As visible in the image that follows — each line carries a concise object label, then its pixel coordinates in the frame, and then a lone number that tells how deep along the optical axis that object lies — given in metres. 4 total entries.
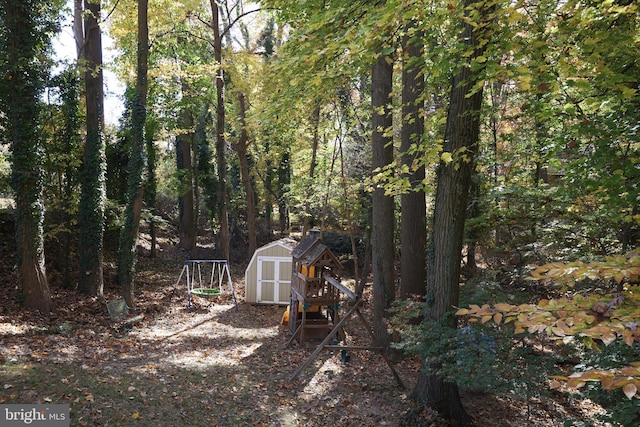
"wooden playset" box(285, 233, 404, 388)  9.31
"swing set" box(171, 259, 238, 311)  11.94
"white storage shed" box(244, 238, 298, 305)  14.15
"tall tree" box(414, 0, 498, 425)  5.30
